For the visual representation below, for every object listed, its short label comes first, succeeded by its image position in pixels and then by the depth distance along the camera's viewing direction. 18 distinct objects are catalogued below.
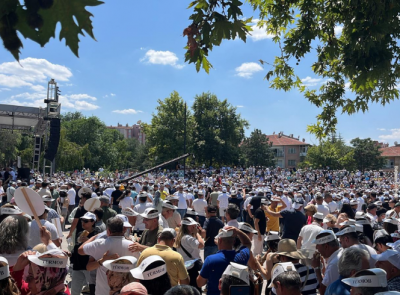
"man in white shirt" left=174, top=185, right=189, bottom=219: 11.85
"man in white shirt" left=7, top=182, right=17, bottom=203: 13.21
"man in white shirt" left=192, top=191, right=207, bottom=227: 11.02
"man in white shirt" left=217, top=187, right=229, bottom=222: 13.22
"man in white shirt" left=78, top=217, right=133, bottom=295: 3.91
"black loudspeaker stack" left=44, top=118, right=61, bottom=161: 16.30
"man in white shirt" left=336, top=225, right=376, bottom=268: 4.50
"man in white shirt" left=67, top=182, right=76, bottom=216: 12.77
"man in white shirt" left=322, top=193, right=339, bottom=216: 11.21
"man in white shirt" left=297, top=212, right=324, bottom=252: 5.56
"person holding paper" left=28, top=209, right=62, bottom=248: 4.95
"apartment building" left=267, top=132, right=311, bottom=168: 93.25
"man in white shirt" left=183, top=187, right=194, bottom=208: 12.96
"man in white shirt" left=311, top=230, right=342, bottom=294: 3.97
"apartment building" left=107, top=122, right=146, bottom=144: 181.18
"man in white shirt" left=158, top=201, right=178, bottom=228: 6.23
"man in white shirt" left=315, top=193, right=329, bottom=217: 9.06
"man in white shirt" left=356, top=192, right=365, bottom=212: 12.72
